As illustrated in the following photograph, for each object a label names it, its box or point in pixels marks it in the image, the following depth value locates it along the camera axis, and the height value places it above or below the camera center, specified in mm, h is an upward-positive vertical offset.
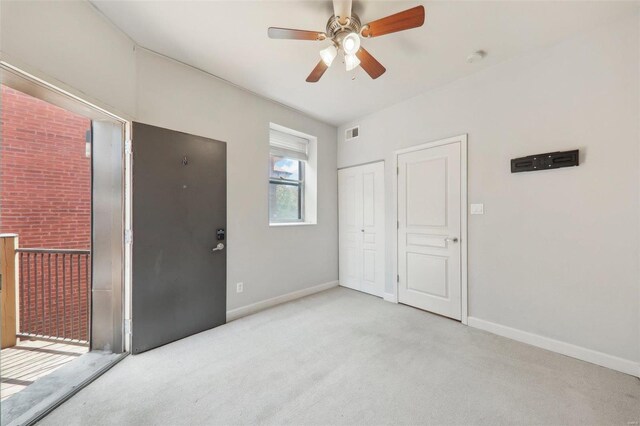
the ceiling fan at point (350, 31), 1654 +1295
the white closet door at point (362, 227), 3826 -228
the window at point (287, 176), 3785 +609
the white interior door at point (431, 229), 2975 -197
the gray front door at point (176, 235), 2291 -214
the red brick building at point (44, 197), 3049 +225
